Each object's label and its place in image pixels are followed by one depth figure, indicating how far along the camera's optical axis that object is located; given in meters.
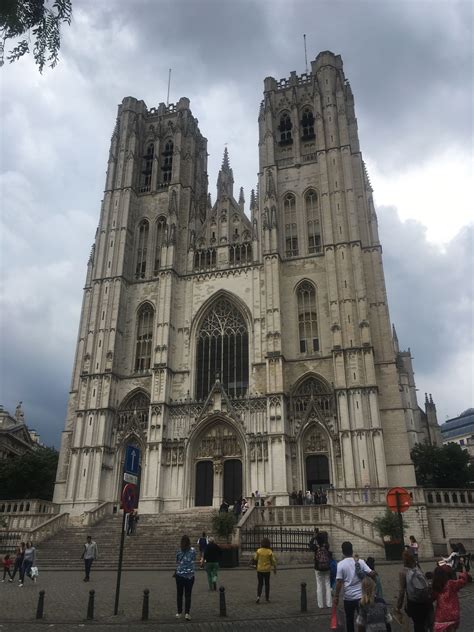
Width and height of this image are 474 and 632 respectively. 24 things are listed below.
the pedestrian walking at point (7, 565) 16.84
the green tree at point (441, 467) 43.75
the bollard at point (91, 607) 9.92
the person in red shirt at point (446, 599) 6.29
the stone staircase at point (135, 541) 21.27
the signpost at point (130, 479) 10.99
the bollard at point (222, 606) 10.12
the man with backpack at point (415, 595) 6.73
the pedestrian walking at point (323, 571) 10.32
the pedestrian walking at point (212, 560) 12.86
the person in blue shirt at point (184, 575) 9.99
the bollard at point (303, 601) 10.45
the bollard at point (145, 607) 9.86
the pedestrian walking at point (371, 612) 6.47
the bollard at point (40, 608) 10.02
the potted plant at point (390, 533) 20.05
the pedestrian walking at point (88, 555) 15.75
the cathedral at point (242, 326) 31.22
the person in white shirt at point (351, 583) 7.43
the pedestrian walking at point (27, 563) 15.45
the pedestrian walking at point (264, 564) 11.15
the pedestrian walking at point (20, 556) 16.14
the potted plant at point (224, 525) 20.30
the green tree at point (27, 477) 42.56
